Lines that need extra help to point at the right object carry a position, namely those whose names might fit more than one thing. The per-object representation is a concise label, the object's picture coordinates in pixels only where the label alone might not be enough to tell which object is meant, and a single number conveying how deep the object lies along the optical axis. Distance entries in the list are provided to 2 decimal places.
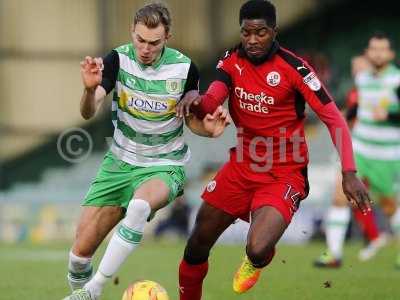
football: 15.73
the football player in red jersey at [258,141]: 16.20
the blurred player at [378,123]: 26.87
